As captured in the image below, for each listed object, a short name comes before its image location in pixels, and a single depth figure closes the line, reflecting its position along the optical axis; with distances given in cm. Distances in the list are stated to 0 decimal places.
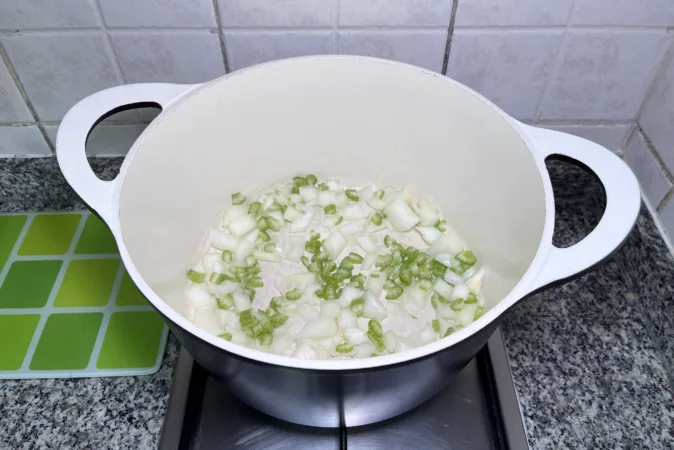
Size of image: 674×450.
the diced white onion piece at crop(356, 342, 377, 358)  63
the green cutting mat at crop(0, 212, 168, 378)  69
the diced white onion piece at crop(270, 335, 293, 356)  64
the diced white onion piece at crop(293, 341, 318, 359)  62
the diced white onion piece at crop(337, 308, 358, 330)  67
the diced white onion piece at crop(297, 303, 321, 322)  69
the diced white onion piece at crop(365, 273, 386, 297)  72
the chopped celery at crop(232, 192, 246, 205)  79
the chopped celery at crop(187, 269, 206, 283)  73
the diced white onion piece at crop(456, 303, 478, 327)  68
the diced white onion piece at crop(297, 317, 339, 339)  65
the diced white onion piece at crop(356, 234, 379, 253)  77
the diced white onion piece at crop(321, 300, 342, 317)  69
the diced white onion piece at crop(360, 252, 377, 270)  75
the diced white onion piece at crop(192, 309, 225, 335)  68
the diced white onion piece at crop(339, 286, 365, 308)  70
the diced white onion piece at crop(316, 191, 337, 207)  80
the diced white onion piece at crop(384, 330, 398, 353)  64
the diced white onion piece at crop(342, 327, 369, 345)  65
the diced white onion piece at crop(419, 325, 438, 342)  66
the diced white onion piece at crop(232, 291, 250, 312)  70
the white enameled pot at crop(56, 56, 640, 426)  46
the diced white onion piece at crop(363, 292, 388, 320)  69
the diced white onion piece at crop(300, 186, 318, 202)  80
